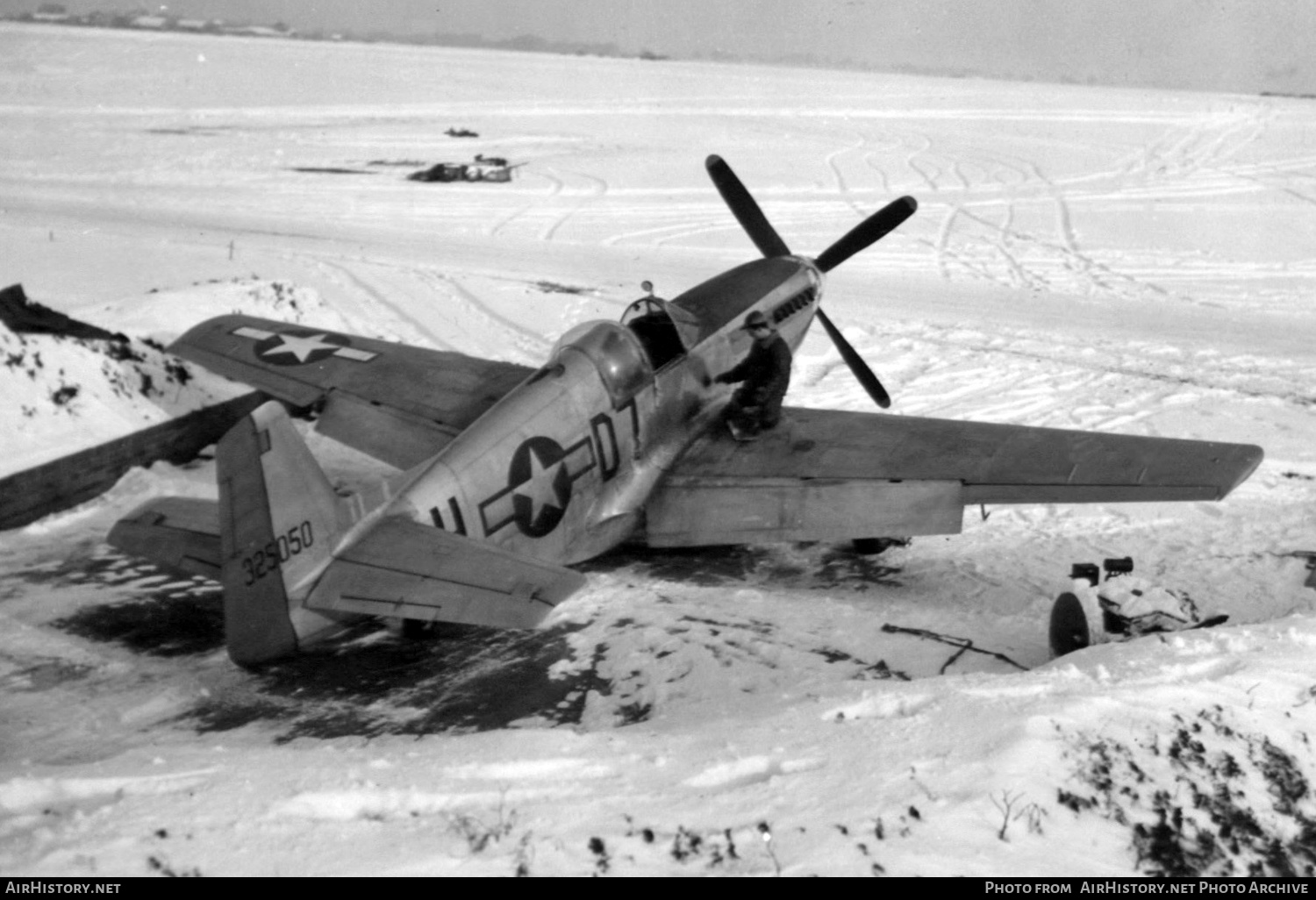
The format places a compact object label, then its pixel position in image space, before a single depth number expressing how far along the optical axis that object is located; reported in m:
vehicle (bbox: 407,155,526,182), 28.14
